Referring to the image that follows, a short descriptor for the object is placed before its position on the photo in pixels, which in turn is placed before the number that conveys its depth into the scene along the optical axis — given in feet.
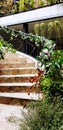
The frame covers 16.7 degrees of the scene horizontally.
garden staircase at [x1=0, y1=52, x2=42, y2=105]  16.88
